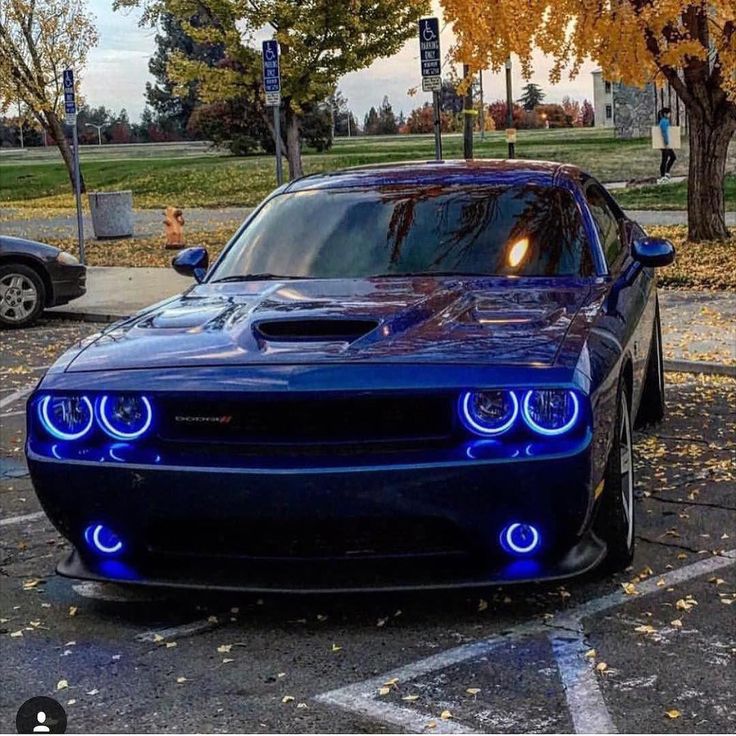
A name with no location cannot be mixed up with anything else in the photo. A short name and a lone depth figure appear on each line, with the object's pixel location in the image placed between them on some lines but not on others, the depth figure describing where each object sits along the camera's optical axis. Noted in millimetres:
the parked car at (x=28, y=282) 13773
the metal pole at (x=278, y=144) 14709
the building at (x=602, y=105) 114000
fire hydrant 22062
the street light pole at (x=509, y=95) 39550
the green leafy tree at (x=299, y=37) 26641
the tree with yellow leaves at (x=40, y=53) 36656
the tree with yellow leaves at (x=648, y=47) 15234
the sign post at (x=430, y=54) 13664
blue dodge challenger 4094
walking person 29188
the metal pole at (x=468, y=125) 25245
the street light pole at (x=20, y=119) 41100
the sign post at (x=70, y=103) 17359
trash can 24797
